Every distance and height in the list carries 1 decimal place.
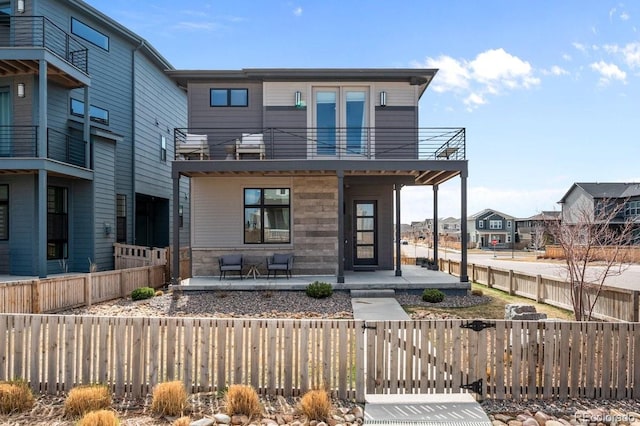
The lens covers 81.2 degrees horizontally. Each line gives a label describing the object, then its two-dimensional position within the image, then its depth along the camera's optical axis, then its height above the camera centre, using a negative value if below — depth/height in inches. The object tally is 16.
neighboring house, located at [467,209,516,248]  2493.8 -62.1
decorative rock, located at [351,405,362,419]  169.2 -89.2
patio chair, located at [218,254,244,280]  483.2 -57.9
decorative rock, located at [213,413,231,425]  164.6 -88.6
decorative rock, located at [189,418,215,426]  159.3 -87.5
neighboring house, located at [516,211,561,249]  1632.6 -87.3
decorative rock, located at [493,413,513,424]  168.6 -90.8
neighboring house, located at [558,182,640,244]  1590.2 +112.6
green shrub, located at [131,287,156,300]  416.8 -83.6
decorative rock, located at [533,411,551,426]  168.3 -91.0
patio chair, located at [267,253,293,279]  483.8 -58.6
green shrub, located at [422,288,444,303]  404.2 -83.7
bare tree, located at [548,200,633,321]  285.3 -20.5
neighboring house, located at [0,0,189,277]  487.8 +122.8
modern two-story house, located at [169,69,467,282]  515.8 +102.2
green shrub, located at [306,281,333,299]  413.7 -79.4
